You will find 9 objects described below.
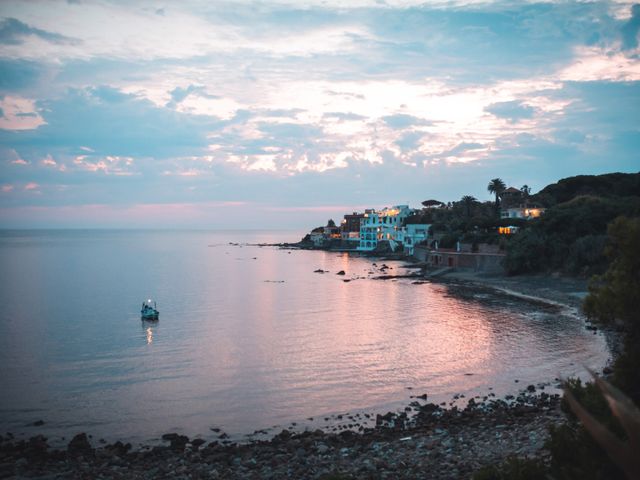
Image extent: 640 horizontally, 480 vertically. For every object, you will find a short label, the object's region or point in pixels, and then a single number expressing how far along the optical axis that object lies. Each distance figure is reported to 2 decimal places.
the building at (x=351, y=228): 161.38
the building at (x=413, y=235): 120.09
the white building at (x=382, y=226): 137.88
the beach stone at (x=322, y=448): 16.64
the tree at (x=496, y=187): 110.12
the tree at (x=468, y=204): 120.38
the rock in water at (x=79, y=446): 17.48
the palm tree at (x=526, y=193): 107.21
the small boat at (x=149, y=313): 43.53
